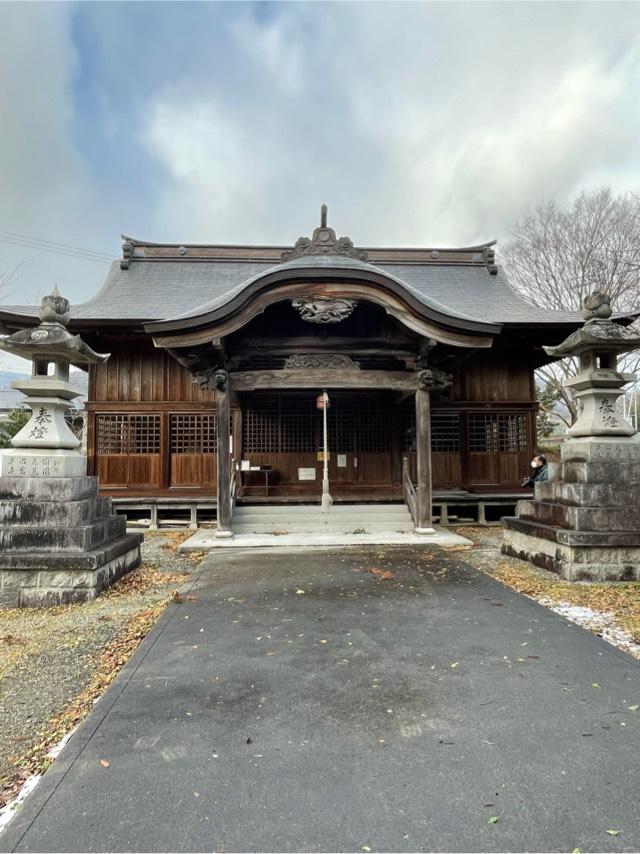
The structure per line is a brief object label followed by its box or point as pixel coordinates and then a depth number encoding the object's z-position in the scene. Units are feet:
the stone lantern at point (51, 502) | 16.15
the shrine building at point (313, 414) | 29.50
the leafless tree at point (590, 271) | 55.16
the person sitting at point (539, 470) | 25.85
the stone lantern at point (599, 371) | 19.98
